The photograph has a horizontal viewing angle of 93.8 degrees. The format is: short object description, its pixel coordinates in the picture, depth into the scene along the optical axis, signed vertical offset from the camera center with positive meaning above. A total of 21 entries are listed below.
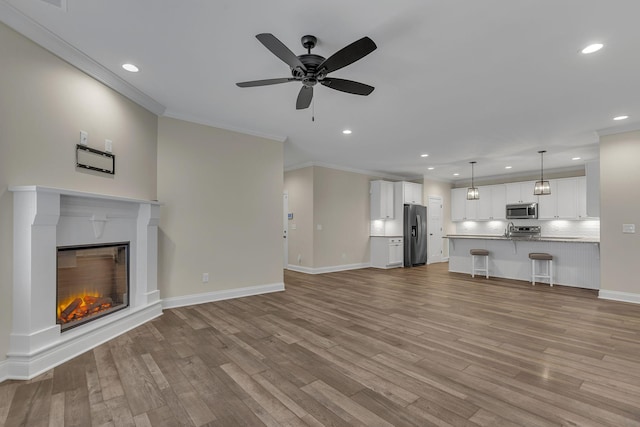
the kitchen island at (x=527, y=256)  5.69 -0.81
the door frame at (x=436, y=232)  9.27 -0.41
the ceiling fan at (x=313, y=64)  2.12 +1.21
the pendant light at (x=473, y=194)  7.47 +0.61
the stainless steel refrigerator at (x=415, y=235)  8.38 -0.47
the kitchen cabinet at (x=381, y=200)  8.22 +0.51
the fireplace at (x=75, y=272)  2.38 -0.53
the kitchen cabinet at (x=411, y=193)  8.48 +0.75
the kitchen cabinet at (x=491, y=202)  8.83 +0.49
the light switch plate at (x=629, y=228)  4.56 -0.15
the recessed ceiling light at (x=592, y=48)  2.56 +1.48
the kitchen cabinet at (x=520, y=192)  8.28 +0.74
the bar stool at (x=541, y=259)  5.91 -0.92
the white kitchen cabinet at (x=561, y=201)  7.62 +0.45
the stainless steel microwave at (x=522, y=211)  8.11 +0.21
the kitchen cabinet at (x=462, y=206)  9.52 +0.39
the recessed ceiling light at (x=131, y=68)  3.00 +1.54
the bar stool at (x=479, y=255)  6.75 -0.94
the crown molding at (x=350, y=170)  7.29 +1.30
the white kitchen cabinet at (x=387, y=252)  8.02 -0.91
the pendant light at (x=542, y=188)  6.16 +0.63
